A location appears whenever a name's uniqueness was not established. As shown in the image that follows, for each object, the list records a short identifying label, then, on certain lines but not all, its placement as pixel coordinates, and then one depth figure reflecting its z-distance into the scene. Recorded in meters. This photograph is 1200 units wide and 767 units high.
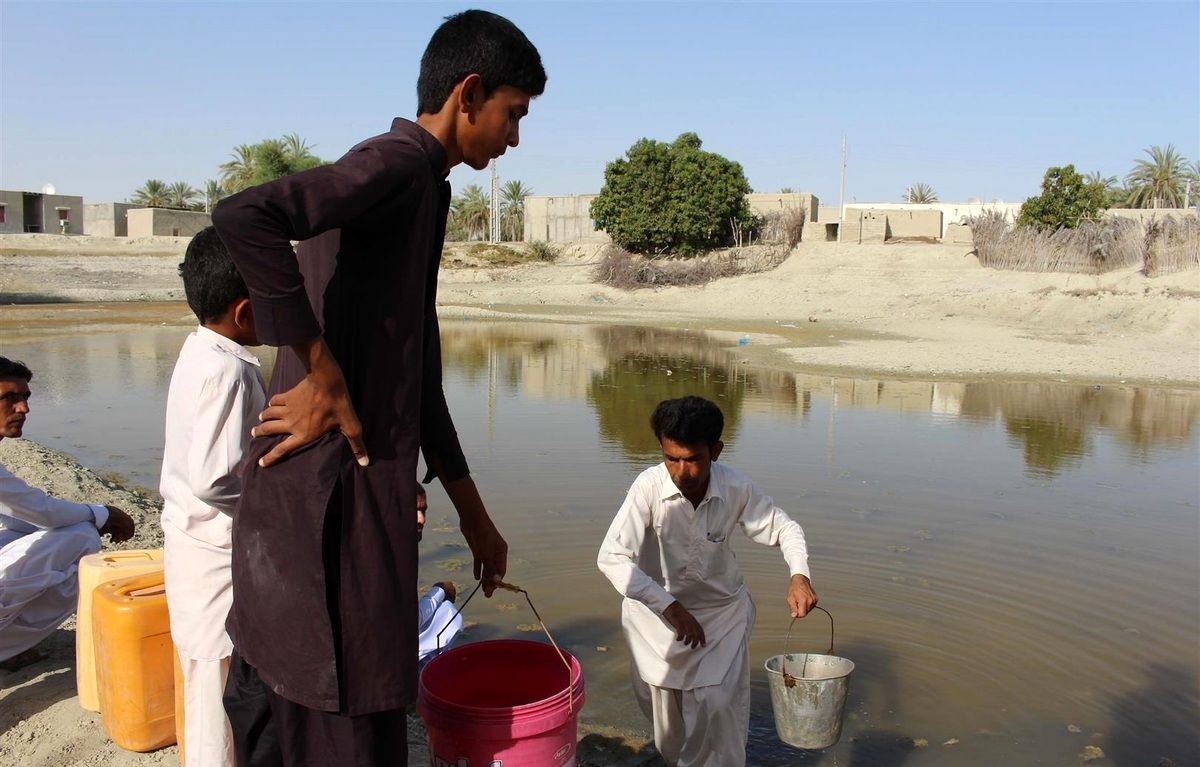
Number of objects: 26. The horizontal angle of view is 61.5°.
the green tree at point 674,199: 35.66
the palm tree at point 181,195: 66.12
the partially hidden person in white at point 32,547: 3.73
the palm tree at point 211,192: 63.53
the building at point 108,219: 50.56
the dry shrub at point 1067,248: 25.52
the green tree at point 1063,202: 31.53
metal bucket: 3.21
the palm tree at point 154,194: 64.56
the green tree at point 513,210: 62.91
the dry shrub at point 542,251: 42.47
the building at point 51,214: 50.32
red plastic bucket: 2.16
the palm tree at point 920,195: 65.06
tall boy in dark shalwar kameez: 1.75
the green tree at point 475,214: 62.66
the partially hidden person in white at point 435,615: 3.96
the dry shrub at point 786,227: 34.72
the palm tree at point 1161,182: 50.94
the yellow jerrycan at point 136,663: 3.18
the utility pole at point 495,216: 48.21
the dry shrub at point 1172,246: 23.62
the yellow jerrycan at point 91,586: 3.43
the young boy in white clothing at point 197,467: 2.48
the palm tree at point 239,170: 56.38
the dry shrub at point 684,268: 33.06
